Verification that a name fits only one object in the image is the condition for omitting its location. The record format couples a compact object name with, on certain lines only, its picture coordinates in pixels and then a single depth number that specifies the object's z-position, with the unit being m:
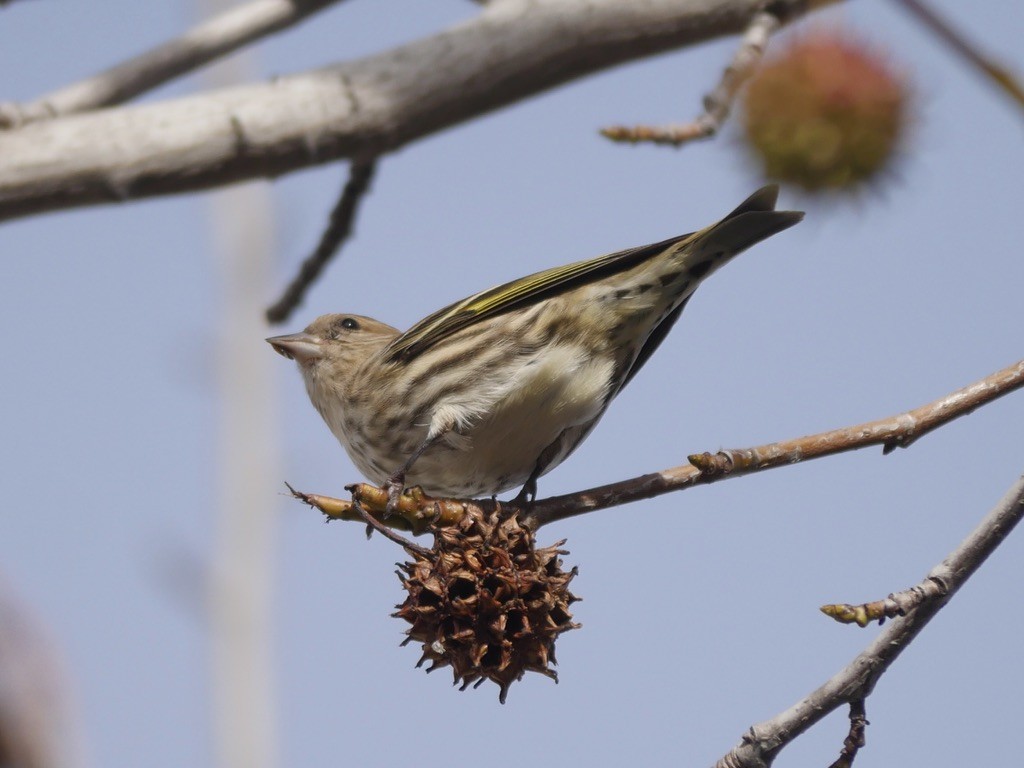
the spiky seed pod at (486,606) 6.09
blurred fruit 6.25
